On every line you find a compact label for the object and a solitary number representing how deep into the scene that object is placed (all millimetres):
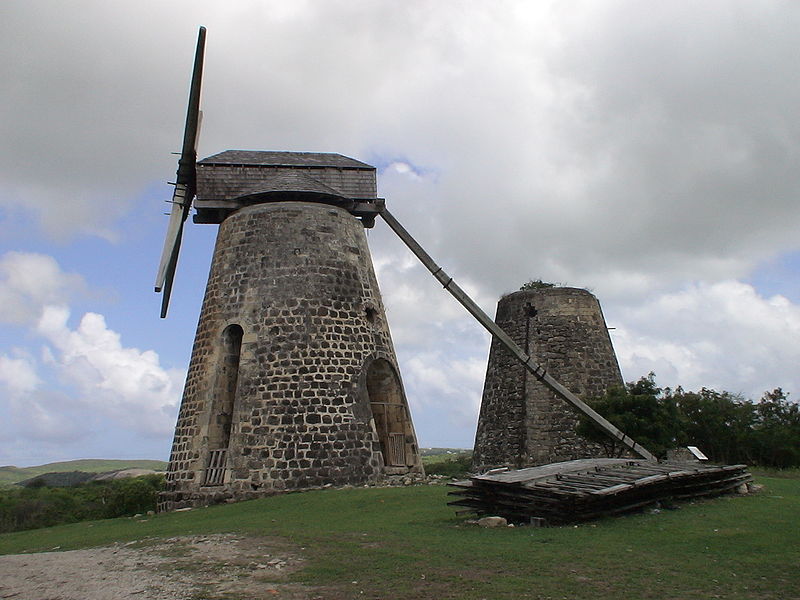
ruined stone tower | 23938
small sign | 17886
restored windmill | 16516
